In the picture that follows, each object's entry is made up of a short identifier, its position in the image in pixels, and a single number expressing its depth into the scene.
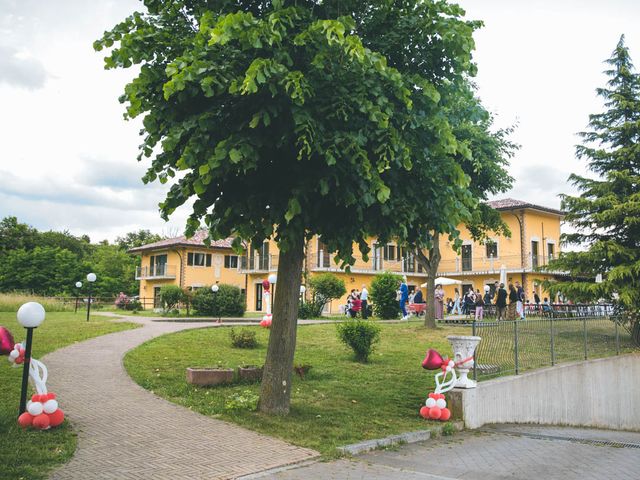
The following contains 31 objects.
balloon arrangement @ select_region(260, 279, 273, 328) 19.11
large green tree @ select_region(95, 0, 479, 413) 6.21
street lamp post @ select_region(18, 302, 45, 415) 6.86
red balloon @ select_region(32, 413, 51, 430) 6.59
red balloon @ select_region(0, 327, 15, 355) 6.99
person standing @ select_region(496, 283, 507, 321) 22.53
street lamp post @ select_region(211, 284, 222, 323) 27.38
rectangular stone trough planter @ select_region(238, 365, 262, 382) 10.29
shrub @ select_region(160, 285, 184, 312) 28.89
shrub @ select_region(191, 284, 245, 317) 27.89
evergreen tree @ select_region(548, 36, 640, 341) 17.77
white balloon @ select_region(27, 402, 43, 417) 6.62
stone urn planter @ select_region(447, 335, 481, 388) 9.15
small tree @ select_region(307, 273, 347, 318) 29.75
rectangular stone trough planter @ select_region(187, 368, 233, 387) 9.83
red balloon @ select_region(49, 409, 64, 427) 6.71
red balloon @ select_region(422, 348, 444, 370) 8.91
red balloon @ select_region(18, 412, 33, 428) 6.64
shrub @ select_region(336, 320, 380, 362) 13.36
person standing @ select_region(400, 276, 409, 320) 26.45
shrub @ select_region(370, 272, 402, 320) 27.59
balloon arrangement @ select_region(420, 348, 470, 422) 8.68
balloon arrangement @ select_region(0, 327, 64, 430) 6.62
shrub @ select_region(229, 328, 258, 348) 14.75
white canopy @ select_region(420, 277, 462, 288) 35.17
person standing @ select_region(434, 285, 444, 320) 25.45
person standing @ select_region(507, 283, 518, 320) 21.94
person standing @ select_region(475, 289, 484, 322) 25.03
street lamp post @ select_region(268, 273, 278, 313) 20.88
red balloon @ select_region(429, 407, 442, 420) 8.63
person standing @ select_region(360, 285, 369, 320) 27.41
